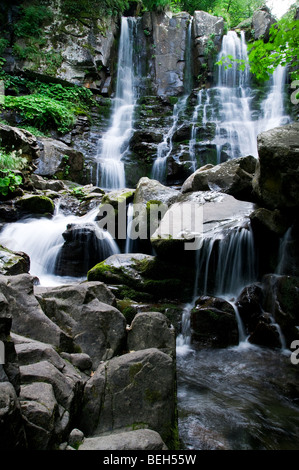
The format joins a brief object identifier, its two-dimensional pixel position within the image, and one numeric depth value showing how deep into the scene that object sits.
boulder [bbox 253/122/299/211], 5.10
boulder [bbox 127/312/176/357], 3.06
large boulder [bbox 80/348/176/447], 2.12
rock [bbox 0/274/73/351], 2.67
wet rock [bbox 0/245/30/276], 5.36
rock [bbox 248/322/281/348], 4.80
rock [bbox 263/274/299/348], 4.79
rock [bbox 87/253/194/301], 5.77
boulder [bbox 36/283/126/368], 2.95
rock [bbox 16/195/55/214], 8.84
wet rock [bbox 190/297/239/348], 4.88
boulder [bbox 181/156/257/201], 7.57
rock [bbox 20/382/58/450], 1.62
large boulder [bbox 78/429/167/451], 1.79
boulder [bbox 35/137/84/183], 11.57
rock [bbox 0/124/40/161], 9.66
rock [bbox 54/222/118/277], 7.41
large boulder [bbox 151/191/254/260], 5.91
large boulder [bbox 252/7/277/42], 18.08
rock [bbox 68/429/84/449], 1.82
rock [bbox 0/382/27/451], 1.41
